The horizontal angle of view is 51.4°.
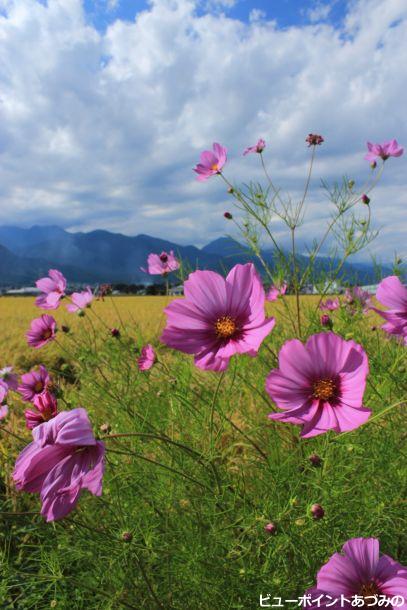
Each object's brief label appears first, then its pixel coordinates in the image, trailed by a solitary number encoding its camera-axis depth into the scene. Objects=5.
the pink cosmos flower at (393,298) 0.82
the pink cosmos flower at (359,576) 0.66
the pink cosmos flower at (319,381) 0.63
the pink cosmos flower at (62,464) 0.56
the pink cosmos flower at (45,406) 0.80
